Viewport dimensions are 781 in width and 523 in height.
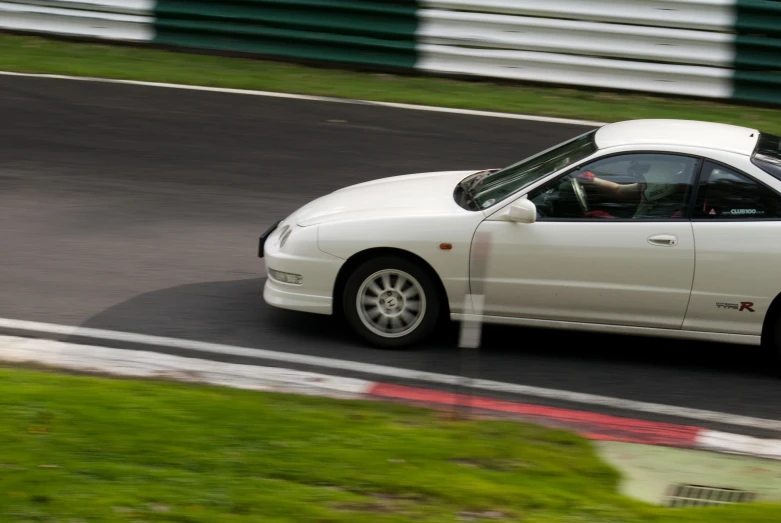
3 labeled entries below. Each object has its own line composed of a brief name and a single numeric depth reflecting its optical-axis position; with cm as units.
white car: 1320
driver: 1332
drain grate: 995
